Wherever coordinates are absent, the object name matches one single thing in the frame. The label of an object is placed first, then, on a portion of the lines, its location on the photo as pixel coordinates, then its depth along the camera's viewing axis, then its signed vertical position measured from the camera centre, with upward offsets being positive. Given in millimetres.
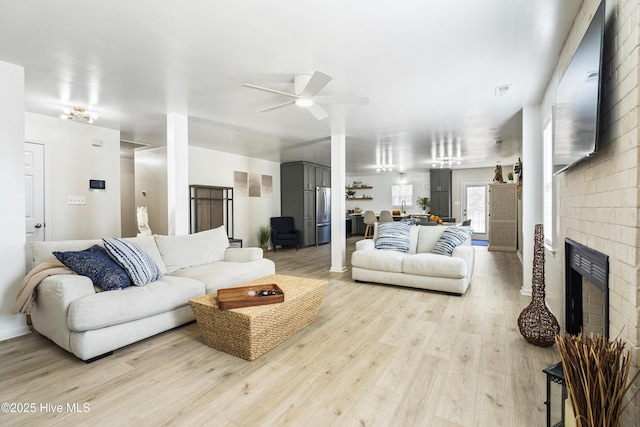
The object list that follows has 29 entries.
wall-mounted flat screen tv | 1513 +629
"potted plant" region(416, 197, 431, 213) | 10938 +221
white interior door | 4176 +270
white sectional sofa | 2258 -730
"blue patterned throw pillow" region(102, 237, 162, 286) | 2805 -470
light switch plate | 4633 +169
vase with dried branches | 1153 -664
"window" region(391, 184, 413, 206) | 11500 +577
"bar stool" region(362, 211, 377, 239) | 9203 -270
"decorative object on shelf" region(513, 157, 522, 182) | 5378 +702
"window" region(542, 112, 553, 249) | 3264 +313
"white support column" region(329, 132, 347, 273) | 5496 +83
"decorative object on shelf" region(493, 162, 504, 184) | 7382 +789
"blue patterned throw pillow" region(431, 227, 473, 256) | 4355 -446
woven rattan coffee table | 2279 -886
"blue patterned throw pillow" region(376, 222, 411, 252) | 4782 -437
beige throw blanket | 2523 -618
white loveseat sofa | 3932 -745
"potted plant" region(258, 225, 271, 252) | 8062 -706
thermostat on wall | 4852 +428
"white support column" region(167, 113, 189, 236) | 4297 +514
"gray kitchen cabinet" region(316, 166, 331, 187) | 9094 +1008
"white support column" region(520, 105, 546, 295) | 3938 +347
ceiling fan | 2848 +1088
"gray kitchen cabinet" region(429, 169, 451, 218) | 10430 +617
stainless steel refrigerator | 8852 -157
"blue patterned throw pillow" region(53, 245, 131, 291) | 2580 -488
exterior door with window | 10273 +132
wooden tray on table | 2362 -699
